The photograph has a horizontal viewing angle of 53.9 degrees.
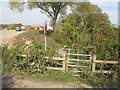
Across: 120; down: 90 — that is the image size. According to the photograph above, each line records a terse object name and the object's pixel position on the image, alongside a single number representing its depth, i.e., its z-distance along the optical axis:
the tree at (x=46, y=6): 15.40
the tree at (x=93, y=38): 4.20
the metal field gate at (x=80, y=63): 3.94
